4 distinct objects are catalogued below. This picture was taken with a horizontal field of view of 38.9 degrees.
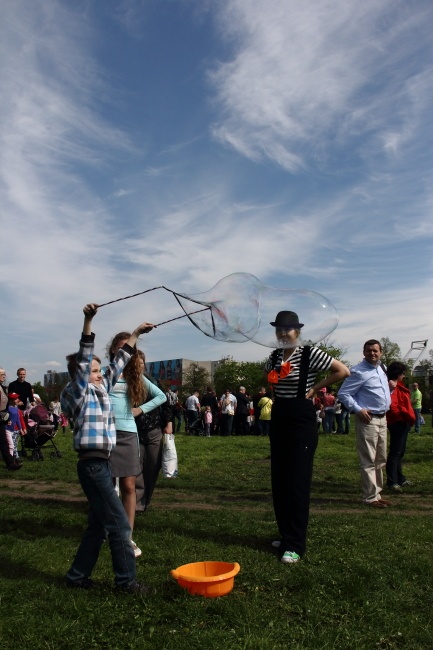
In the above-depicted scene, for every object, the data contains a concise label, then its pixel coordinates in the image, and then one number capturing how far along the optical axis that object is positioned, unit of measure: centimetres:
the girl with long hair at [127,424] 555
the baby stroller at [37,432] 1531
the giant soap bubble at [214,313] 559
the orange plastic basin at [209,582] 426
